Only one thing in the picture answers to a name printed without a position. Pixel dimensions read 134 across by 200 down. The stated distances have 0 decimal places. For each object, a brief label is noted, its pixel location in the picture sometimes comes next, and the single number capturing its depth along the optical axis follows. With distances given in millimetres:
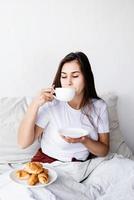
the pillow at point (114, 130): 2107
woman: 1663
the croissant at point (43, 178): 1391
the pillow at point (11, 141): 1862
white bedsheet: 1356
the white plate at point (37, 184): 1379
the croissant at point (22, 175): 1426
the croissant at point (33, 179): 1372
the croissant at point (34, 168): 1435
